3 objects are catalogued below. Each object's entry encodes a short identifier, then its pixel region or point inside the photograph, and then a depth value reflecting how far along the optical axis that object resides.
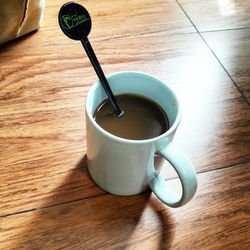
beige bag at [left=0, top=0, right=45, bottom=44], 0.53
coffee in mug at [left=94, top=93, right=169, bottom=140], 0.43
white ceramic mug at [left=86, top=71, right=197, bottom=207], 0.38
